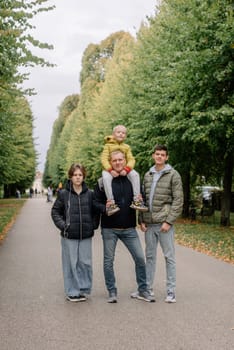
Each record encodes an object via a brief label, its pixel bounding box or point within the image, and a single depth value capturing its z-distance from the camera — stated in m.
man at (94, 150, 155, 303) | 6.85
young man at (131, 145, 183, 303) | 6.86
